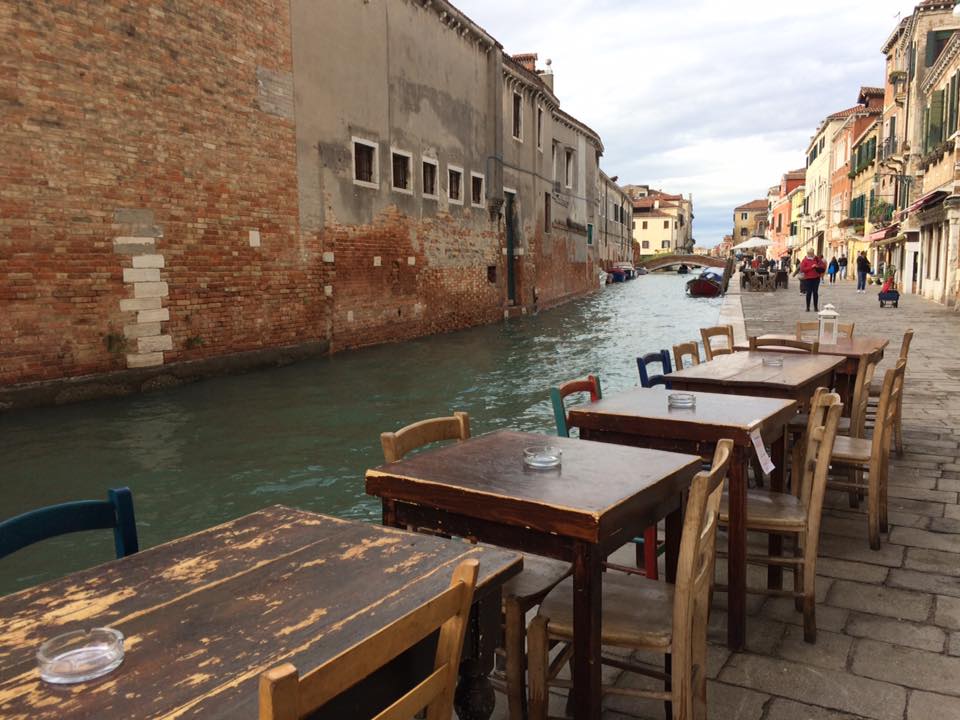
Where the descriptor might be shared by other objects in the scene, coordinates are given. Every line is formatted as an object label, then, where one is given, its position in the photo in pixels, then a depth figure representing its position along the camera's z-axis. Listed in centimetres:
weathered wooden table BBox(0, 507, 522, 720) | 124
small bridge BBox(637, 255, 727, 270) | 5429
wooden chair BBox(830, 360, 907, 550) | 364
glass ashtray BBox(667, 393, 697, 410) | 335
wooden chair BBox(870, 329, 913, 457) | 525
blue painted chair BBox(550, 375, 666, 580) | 317
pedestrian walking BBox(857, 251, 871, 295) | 2644
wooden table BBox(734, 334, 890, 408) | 523
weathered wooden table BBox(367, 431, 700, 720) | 204
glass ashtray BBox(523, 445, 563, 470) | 242
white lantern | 574
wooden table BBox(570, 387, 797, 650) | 279
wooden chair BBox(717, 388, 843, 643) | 282
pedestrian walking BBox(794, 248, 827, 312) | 1772
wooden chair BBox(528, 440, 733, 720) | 199
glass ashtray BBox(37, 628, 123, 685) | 128
